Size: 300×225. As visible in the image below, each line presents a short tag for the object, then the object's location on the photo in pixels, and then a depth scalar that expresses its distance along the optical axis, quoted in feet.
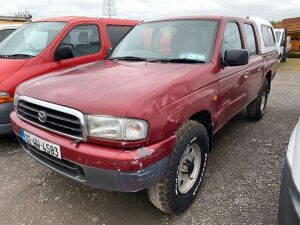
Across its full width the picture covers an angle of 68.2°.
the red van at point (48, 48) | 9.38
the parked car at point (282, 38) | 33.09
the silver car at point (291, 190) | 3.72
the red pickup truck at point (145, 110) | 5.09
